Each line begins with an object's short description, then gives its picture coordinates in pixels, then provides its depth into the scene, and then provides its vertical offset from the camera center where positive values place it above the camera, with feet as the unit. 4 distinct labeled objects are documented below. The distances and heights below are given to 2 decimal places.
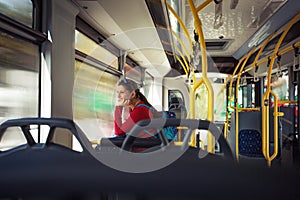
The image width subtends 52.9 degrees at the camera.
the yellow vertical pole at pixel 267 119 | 10.74 -0.60
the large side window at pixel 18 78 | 6.63 +0.56
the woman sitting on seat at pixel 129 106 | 6.72 -0.10
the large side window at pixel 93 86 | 11.05 +0.66
